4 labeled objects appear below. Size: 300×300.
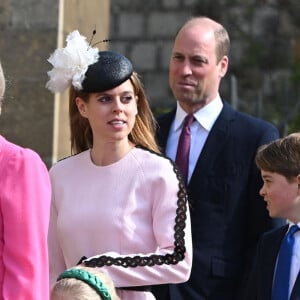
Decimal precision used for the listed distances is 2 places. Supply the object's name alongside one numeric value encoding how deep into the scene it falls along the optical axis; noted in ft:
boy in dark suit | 32.04
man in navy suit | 34.01
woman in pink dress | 29.04
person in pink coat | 24.85
